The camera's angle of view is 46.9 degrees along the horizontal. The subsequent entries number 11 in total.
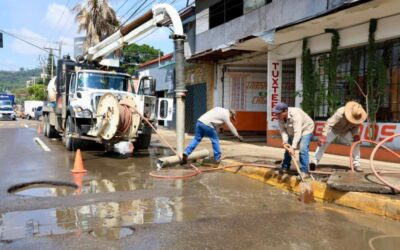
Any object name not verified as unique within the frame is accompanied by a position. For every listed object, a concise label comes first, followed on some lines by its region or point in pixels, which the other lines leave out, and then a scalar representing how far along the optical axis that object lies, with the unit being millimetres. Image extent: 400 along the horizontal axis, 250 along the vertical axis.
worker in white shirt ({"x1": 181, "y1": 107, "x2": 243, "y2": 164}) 10984
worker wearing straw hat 8680
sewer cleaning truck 12930
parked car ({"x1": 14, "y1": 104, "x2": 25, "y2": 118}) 68525
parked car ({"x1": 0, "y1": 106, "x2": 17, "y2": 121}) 51812
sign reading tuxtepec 16938
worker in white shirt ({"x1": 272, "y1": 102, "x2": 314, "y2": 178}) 8391
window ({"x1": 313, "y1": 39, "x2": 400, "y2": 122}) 11906
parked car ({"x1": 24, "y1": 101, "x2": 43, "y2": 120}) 59388
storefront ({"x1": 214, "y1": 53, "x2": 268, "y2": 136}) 21516
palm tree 27312
